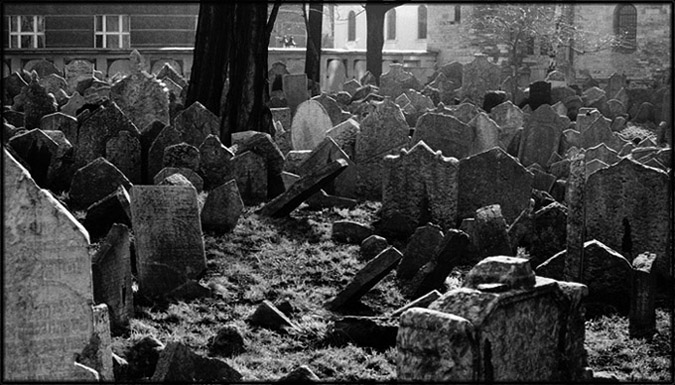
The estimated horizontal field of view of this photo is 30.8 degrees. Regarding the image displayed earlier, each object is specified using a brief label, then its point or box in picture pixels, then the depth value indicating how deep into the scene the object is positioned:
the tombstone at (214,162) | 13.01
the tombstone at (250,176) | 12.84
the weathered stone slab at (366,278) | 8.98
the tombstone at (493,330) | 5.55
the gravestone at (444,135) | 13.94
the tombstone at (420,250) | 9.91
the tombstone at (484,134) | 15.03
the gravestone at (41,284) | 5.48
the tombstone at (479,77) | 25.22
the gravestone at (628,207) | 9.89
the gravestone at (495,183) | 11.89
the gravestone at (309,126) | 15.59
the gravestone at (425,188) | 11.64
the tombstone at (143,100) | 16.06
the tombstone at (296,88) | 21.19
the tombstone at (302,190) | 11.54
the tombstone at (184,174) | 11.66
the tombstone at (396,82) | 23.58
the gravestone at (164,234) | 9.12
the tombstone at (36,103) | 17.07
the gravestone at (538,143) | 15.96
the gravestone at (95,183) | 11.88
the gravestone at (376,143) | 13.48
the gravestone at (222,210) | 11.12
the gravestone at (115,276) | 7.90
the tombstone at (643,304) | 8.39
